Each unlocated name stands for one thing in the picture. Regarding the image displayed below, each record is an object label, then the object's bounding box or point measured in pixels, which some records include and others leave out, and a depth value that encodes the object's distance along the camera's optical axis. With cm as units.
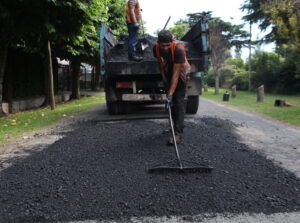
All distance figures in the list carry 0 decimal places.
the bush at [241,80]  3098
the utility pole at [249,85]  2842
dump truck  632
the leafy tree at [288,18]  926
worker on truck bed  627
